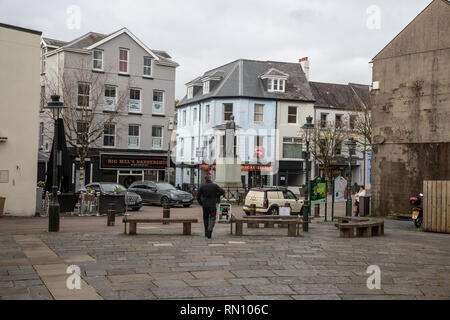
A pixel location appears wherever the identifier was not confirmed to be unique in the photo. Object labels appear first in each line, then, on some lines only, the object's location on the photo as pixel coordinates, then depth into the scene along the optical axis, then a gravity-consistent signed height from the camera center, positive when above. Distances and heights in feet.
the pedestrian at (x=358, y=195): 77.47 -3.62
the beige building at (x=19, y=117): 64.23 +6.39
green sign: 63.16 -2.42
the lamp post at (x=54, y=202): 47.35 -3.52
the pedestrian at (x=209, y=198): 44.73 -2.65
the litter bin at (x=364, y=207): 76.59 -5.41
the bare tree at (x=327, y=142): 141.90 +8.96
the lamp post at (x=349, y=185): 67.36 -1.74
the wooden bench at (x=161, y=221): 43.91 -4.88
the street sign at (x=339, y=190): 68.49 -2.53
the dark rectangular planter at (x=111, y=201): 71.36 -5.02
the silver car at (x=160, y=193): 93.50 -4.92
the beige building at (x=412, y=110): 66.95 +9.10
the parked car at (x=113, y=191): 80.68 -4.00
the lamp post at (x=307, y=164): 52.01 +0.75
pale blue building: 144.36 +17.93
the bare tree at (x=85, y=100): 106.32 +15.83
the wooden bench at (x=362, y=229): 46.65 -5.54
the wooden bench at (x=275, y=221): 46.62 -5.02
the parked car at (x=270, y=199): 74.43 -4.44
